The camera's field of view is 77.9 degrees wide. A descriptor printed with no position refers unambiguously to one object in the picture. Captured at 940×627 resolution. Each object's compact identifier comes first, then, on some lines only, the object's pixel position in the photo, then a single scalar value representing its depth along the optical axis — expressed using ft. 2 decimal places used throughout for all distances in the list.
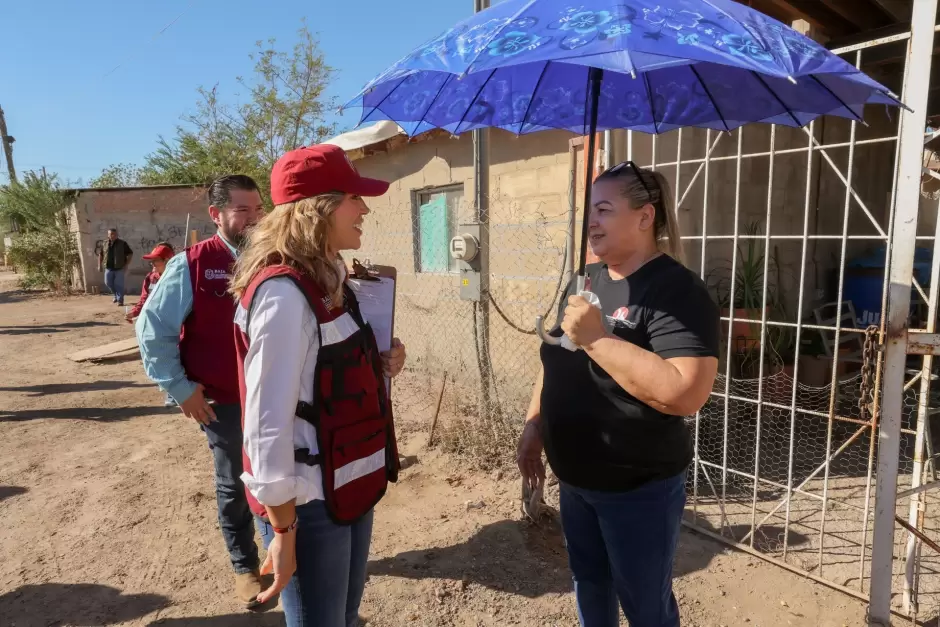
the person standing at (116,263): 40.57
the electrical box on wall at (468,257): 14.15
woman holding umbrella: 4.90
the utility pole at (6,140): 78.23
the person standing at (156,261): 16.00
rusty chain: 7.50
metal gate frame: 7.01
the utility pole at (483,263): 14.29
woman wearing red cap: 4.49
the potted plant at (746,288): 14.03
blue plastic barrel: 16.25
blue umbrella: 4.28
